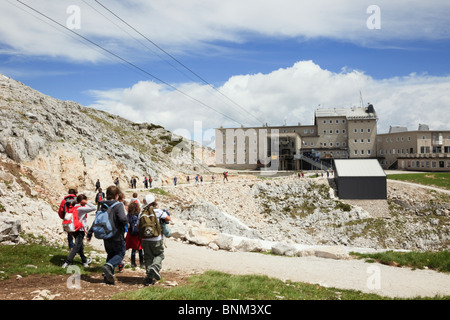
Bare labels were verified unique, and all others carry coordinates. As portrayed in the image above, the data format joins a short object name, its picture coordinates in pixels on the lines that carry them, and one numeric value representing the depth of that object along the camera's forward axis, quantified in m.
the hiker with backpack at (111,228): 8.66
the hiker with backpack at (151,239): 8.55
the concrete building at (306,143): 87.19
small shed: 53.78
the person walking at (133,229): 9.66
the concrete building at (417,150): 73.62
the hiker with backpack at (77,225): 10.32
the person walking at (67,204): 10.86
